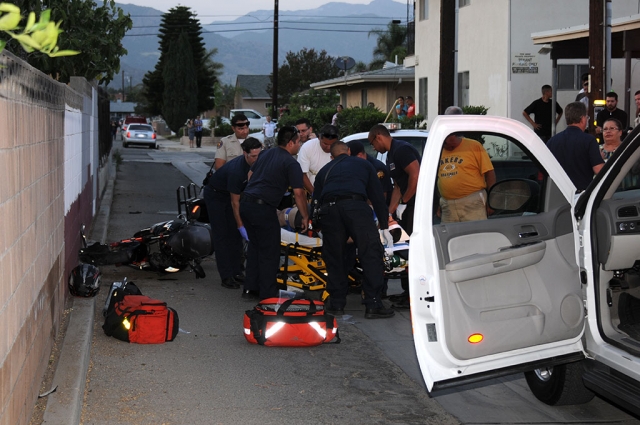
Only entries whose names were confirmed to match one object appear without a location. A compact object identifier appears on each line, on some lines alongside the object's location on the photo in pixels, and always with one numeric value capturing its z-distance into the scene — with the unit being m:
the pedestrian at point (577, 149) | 8.57
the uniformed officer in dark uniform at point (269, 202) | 9.12
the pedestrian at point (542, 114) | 18.81
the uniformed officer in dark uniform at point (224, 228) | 10.29
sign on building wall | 23.06
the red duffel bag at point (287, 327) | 7.61
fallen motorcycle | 10.46
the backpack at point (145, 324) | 7.62
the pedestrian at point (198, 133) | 52.81
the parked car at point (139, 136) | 53.92
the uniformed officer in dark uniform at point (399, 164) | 9.91
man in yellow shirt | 5.93
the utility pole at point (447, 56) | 15.46
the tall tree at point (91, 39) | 13.31
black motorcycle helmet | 8.82
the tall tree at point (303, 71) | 88.00
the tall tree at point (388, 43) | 82.56
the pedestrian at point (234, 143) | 11.23
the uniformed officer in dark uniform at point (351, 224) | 8.72
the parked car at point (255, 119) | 57.84
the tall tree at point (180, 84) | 79.94
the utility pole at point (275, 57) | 41.67
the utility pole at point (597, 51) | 11.80
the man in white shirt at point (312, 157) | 11.60
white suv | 5.04
